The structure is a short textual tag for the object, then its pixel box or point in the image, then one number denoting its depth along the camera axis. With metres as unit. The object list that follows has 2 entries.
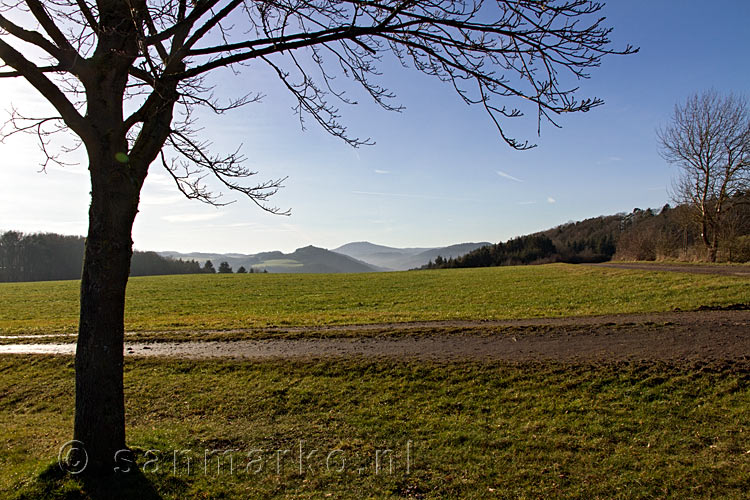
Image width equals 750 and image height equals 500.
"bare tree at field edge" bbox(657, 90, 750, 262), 28.47
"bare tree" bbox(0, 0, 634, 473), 4.00
